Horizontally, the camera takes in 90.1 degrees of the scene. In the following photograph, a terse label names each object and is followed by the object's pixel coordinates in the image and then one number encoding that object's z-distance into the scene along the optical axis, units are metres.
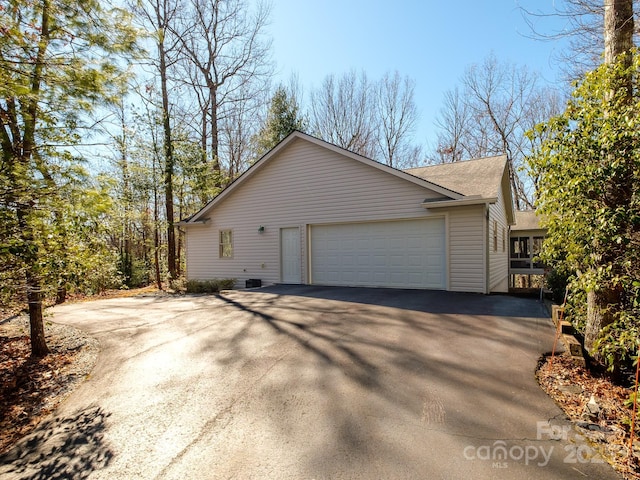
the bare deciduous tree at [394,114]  23.34
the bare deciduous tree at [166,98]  15.63
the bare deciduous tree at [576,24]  5.27
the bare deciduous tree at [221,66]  19.52
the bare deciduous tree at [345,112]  23.20
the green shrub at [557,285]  8.41
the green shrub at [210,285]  12.52
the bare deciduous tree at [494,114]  21.78
